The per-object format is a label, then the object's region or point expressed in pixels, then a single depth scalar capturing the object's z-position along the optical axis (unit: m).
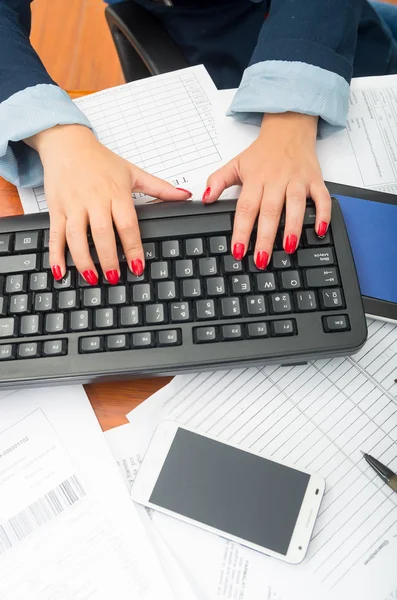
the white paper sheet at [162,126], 0.56
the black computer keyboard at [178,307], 0.45
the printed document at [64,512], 0.41
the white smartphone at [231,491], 0.42
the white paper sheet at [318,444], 0.41
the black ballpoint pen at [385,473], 0.43
